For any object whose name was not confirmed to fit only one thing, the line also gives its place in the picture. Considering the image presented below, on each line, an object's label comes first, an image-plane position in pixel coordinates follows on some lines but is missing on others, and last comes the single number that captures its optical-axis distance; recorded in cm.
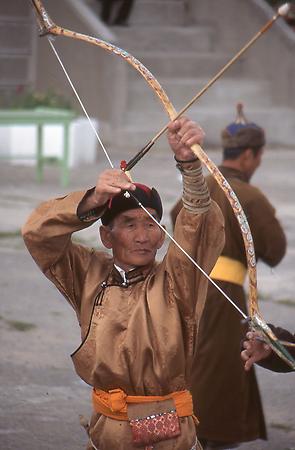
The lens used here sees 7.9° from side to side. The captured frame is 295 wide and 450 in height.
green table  2322
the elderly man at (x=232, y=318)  1006
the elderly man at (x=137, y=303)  675
